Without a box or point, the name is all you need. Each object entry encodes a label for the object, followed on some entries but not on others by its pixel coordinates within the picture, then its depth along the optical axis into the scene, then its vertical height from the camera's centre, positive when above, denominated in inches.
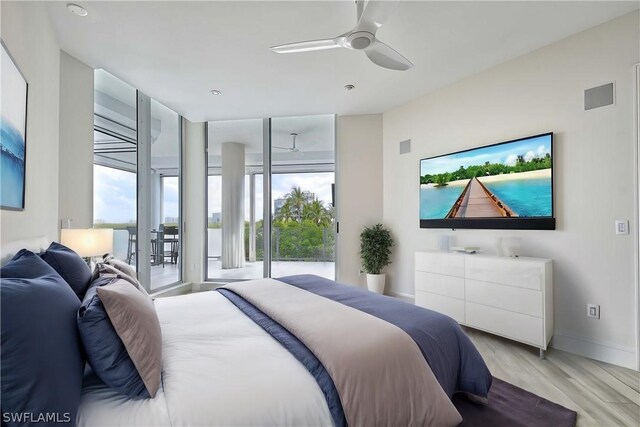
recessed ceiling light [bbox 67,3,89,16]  92.6 +61.4
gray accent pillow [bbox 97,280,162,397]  46.6 -18.2
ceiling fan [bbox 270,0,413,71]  77.5 +49.3
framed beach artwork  54.4 +15.3
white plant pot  178.4 -38.6
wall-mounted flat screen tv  117.8 +11.8
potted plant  178.7 -22.7
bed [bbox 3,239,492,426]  44.0 -25.6
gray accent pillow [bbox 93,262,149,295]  68.4 -12.8
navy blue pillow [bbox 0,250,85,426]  35.4 -16.7
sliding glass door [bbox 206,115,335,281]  203.0 +10.5
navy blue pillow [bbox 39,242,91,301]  60.2 -10.6
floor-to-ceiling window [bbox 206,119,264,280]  205.9 +2.7
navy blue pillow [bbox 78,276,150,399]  44.7 -20.3
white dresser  106.3 -29.8
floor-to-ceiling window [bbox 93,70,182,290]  143.9 +18.4
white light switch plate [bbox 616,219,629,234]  99.0 -3.8
